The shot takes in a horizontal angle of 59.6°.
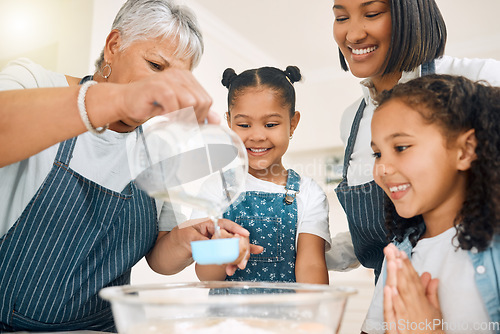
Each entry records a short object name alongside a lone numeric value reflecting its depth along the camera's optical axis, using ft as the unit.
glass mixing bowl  1.51
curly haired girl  2.62
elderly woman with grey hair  2.33
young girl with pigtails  4.38
